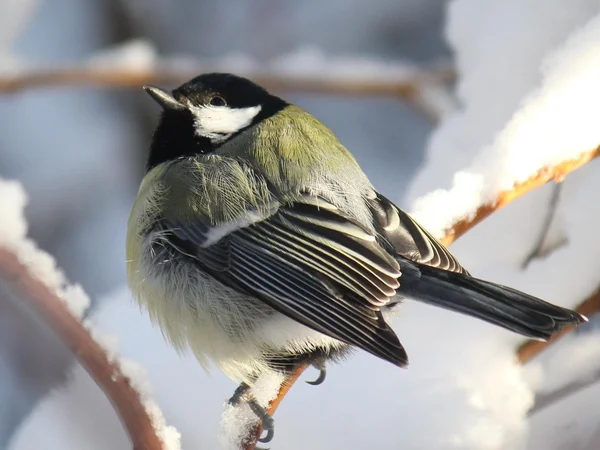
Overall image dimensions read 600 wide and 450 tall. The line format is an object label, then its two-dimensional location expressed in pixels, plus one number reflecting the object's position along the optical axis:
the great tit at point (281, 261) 2.15
